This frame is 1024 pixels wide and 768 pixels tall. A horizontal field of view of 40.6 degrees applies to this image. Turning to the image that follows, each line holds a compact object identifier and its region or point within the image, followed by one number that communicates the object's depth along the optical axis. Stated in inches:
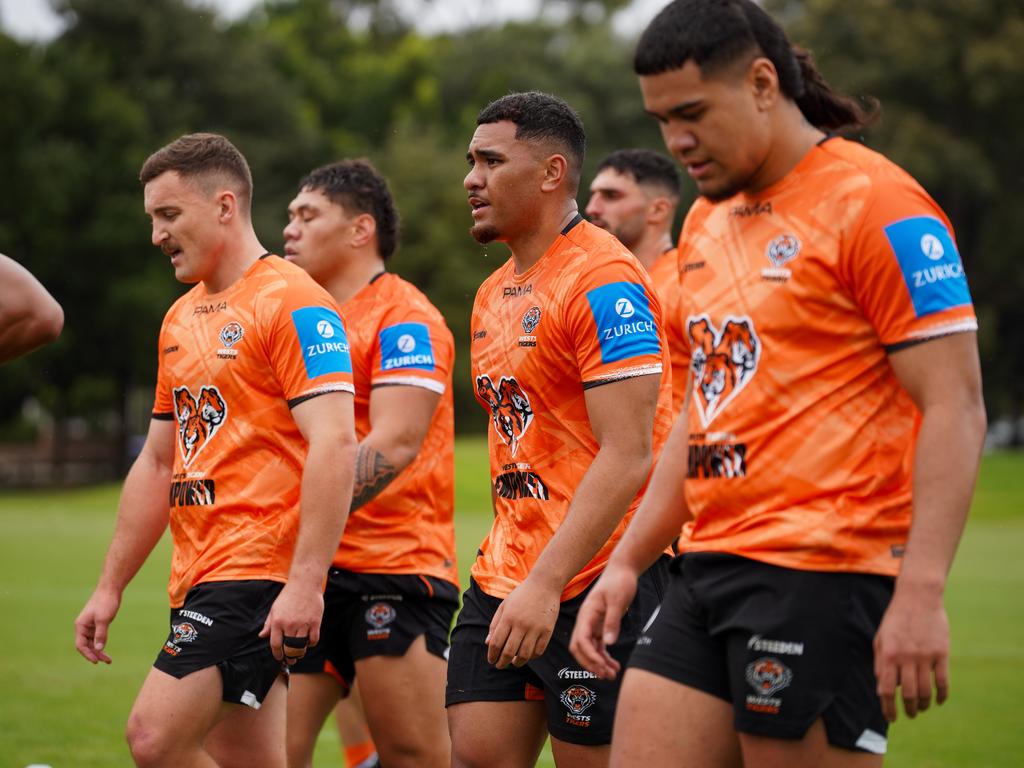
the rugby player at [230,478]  197.2
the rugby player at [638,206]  330.6
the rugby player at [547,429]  179.0
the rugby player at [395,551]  245.0
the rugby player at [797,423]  132.3
